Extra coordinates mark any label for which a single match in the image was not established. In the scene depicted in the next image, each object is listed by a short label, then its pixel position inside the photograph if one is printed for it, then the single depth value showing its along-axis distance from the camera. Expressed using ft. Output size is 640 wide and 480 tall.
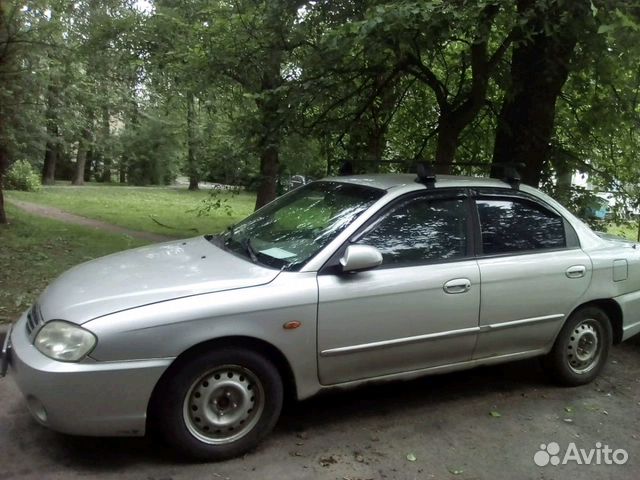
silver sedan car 10.05
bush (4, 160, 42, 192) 74.13
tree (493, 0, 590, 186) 22.21
